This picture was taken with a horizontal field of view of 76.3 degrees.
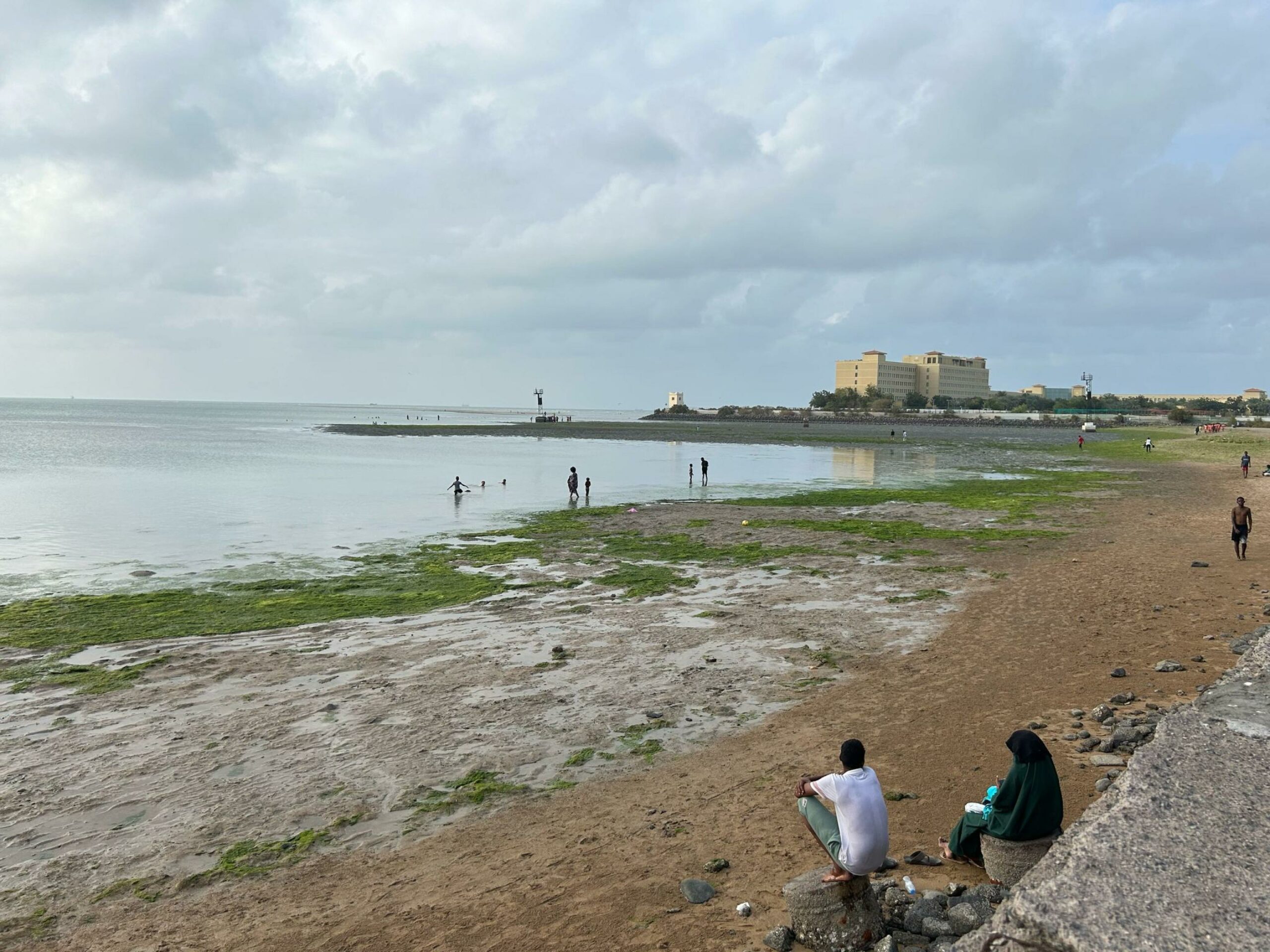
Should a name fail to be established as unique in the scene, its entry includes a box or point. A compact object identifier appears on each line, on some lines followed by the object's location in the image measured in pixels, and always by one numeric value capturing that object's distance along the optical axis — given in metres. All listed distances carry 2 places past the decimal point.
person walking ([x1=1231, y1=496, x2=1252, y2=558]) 19.77
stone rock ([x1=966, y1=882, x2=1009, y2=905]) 5.94
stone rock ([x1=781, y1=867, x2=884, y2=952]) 5.58
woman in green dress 5.96
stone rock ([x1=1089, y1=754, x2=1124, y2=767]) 8.45
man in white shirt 5.70
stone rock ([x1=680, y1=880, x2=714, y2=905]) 6.55
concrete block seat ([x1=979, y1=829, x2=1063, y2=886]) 5.99
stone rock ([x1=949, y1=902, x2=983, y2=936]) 5.58
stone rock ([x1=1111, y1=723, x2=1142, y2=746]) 8.84
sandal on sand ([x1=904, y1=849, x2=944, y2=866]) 6.75
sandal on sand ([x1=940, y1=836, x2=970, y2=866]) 6.69
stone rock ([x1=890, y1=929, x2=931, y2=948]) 5.61
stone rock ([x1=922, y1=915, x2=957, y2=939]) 5.57
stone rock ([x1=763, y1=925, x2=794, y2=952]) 5.75
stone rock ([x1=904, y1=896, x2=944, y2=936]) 5.76
